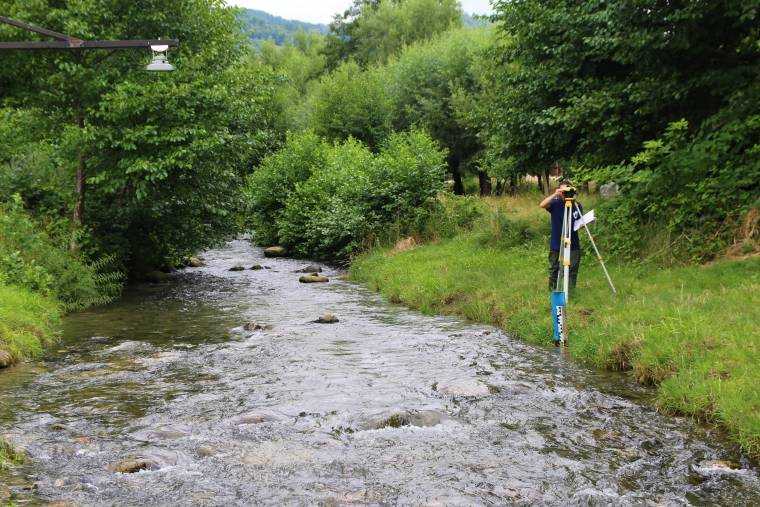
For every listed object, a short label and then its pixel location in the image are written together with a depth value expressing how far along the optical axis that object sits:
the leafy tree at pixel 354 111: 54.00
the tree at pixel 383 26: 74.19
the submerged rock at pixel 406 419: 8.45
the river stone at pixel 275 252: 35.12
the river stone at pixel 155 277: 25.48
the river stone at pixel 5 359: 11.68
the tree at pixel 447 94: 44.12
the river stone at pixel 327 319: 15.79
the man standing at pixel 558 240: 14.20
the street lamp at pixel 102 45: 12.44
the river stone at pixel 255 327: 15.03
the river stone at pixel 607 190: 29.07
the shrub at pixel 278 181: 38.97
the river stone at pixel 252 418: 8.61
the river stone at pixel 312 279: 24.03
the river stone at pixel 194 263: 30.69
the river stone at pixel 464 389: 9.67
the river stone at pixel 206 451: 7.50
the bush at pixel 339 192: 27.67
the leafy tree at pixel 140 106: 19.36
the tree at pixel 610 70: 16.06
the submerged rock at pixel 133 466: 7.06
